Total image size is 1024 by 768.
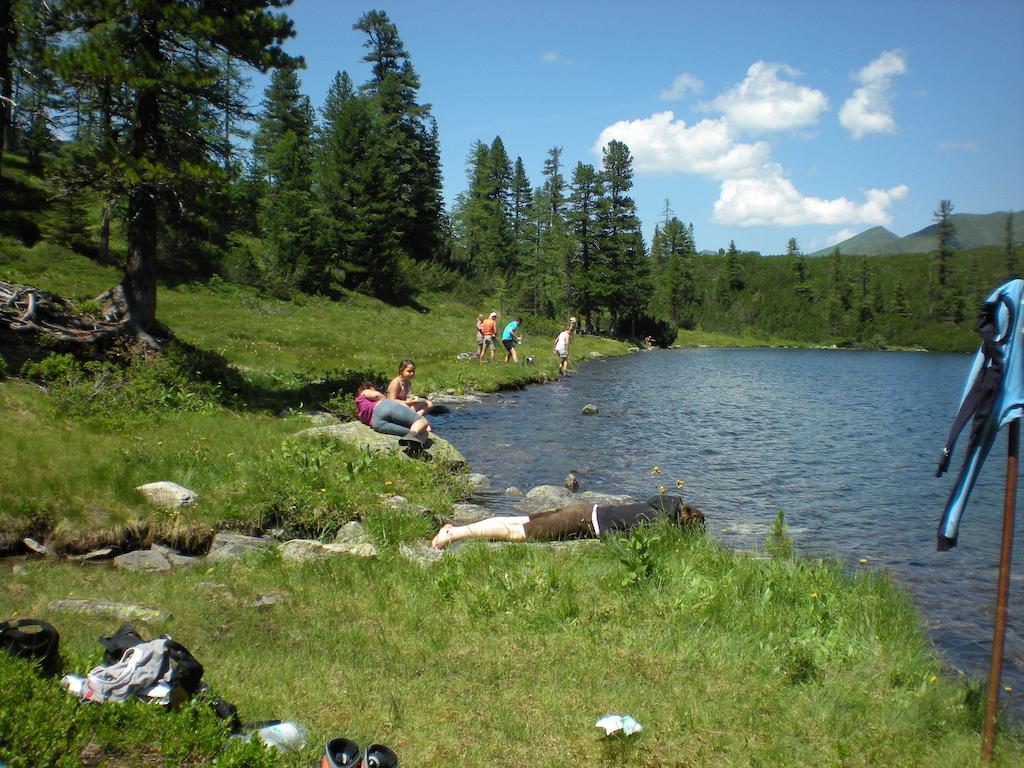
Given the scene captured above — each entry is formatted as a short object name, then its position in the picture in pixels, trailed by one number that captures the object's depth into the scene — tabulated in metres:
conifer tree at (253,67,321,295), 47.12
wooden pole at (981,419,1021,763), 5.15
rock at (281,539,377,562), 9.11
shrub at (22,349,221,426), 12.89
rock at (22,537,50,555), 8.92
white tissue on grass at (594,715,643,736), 5.21
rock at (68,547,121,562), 9.04
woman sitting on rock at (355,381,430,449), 15.12
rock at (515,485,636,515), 13.47
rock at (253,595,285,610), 7.40
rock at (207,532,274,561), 9.23
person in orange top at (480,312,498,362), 35.12
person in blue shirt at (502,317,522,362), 36.59
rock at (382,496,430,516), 11.45
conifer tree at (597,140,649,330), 80.88
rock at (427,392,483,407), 27.08
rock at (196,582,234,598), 7.64
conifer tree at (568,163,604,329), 80.69
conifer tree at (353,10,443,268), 66.38
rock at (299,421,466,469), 14.32
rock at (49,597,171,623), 6.70
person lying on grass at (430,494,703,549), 9.66
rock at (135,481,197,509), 10.29
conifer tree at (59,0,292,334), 14.59
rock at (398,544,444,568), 9.08
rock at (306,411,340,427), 17.07
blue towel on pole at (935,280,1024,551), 5.18
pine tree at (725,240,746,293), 153.25
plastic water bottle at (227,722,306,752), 4.70
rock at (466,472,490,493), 14.80
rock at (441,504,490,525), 12.24
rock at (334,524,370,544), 10.12
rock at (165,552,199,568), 8.90
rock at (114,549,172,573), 8.75
